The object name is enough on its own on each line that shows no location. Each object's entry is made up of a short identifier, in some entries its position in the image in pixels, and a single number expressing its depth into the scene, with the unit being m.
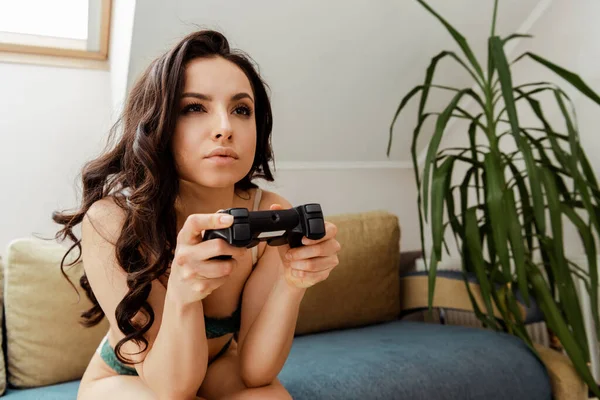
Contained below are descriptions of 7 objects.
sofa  1.22
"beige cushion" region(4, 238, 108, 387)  1.34
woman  0.78
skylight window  1.80
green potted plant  1.33
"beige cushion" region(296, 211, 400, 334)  1.73
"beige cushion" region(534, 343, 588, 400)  1.33
